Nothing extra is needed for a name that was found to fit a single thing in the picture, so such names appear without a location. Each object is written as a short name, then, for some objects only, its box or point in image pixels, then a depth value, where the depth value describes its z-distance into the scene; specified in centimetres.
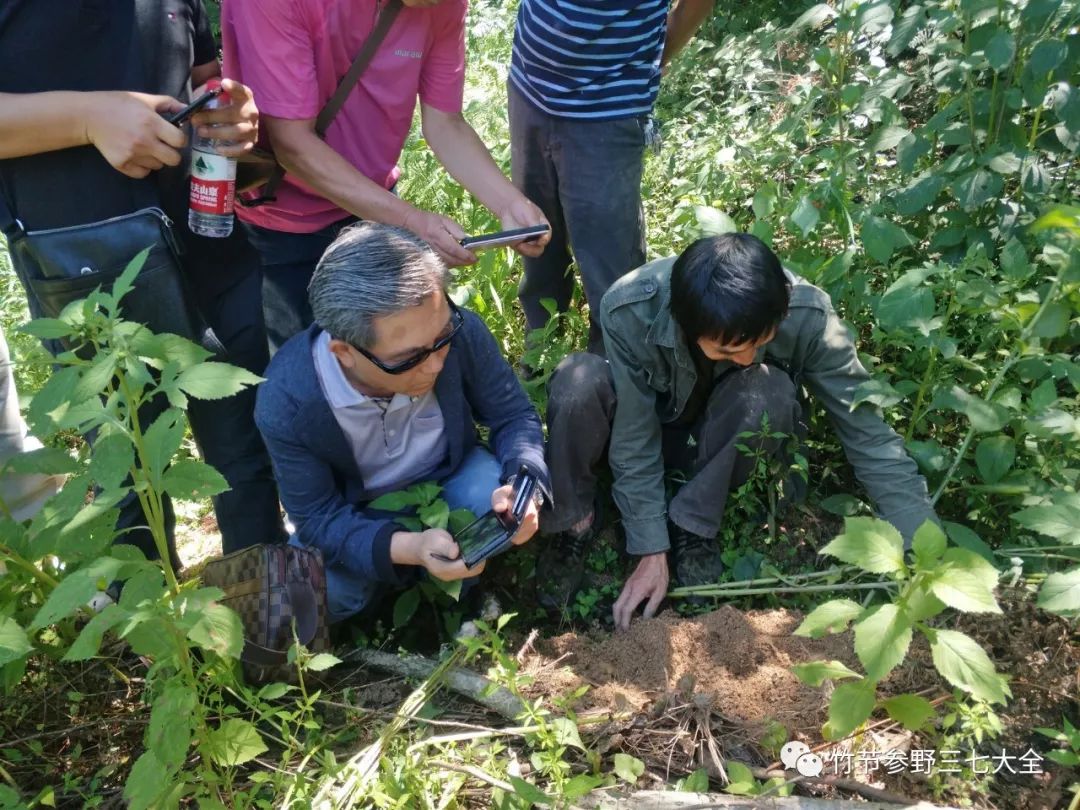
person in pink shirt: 241
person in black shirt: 197
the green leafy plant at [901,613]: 145
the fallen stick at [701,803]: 175
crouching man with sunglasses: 214
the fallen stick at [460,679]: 209
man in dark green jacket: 249
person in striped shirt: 284
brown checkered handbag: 213
